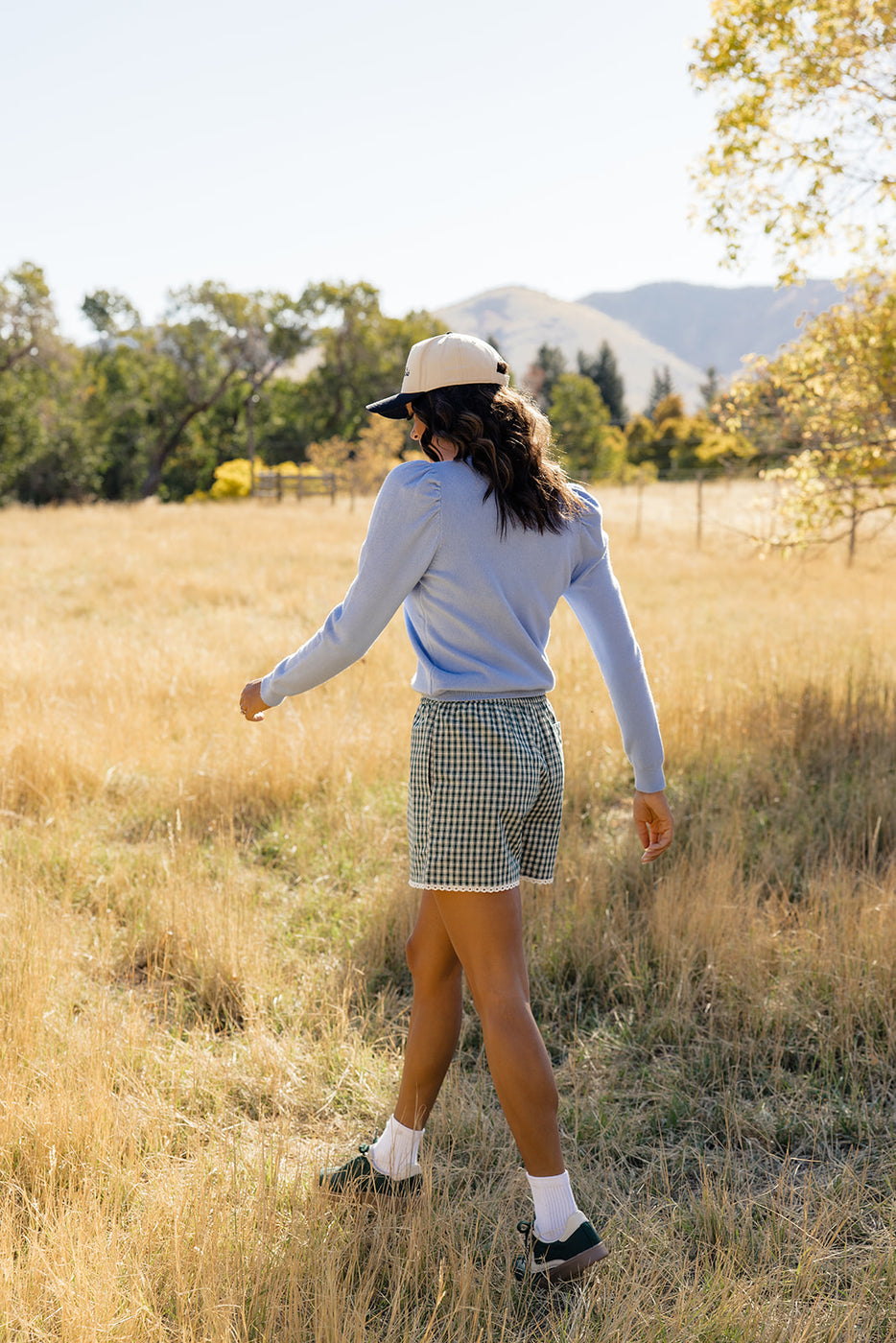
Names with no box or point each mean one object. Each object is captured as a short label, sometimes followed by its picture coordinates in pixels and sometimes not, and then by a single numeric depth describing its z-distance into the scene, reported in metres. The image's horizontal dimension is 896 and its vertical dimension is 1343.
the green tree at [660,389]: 88.44
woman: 1.94
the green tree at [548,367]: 64.06
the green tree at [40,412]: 35.22
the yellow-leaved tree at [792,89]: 6.22
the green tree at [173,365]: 47.53
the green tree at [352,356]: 50.22
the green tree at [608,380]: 69.25
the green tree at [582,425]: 49.03
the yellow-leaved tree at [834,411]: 6.77
